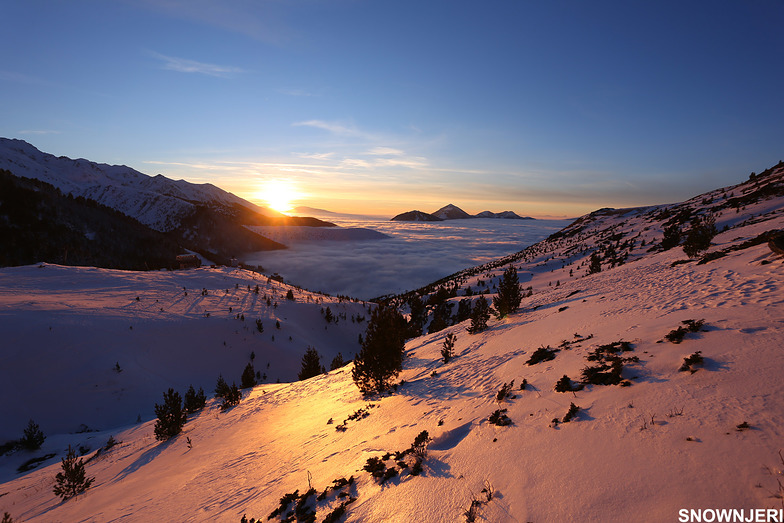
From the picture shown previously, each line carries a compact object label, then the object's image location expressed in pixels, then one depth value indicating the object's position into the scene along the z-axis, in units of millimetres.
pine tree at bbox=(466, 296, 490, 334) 13094
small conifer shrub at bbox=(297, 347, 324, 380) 16792
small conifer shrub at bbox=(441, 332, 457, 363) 10471
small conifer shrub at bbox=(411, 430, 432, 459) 4922
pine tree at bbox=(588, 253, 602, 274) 22353
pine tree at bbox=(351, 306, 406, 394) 9766
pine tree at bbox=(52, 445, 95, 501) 6961
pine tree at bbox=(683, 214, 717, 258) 15034
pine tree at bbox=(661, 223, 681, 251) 22719
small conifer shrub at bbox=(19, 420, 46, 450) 10359
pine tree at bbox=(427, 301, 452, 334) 22703
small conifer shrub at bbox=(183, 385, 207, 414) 12169
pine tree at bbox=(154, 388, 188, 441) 9430
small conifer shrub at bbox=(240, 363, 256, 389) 15727
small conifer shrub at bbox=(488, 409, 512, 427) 5189
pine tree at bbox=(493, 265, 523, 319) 14294
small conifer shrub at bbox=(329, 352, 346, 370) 18200
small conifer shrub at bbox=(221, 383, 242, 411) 11759
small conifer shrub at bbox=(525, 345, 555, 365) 7555
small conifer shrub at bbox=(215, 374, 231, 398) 12635
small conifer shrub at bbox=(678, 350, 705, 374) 4902
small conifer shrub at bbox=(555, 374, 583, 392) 5570
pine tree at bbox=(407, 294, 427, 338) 26616
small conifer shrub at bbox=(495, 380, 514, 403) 6168
